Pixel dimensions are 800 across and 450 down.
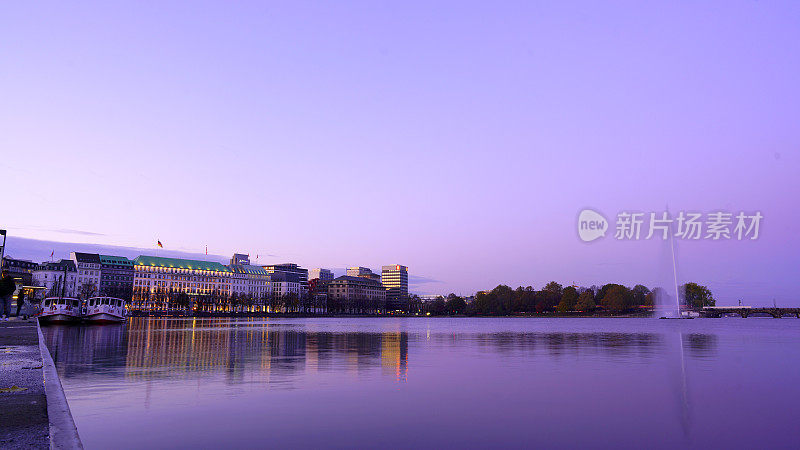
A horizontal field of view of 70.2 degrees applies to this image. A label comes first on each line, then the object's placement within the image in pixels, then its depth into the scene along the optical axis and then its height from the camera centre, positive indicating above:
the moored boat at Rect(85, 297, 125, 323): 98.75 -1.54
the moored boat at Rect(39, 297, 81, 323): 94.56 -1.42
